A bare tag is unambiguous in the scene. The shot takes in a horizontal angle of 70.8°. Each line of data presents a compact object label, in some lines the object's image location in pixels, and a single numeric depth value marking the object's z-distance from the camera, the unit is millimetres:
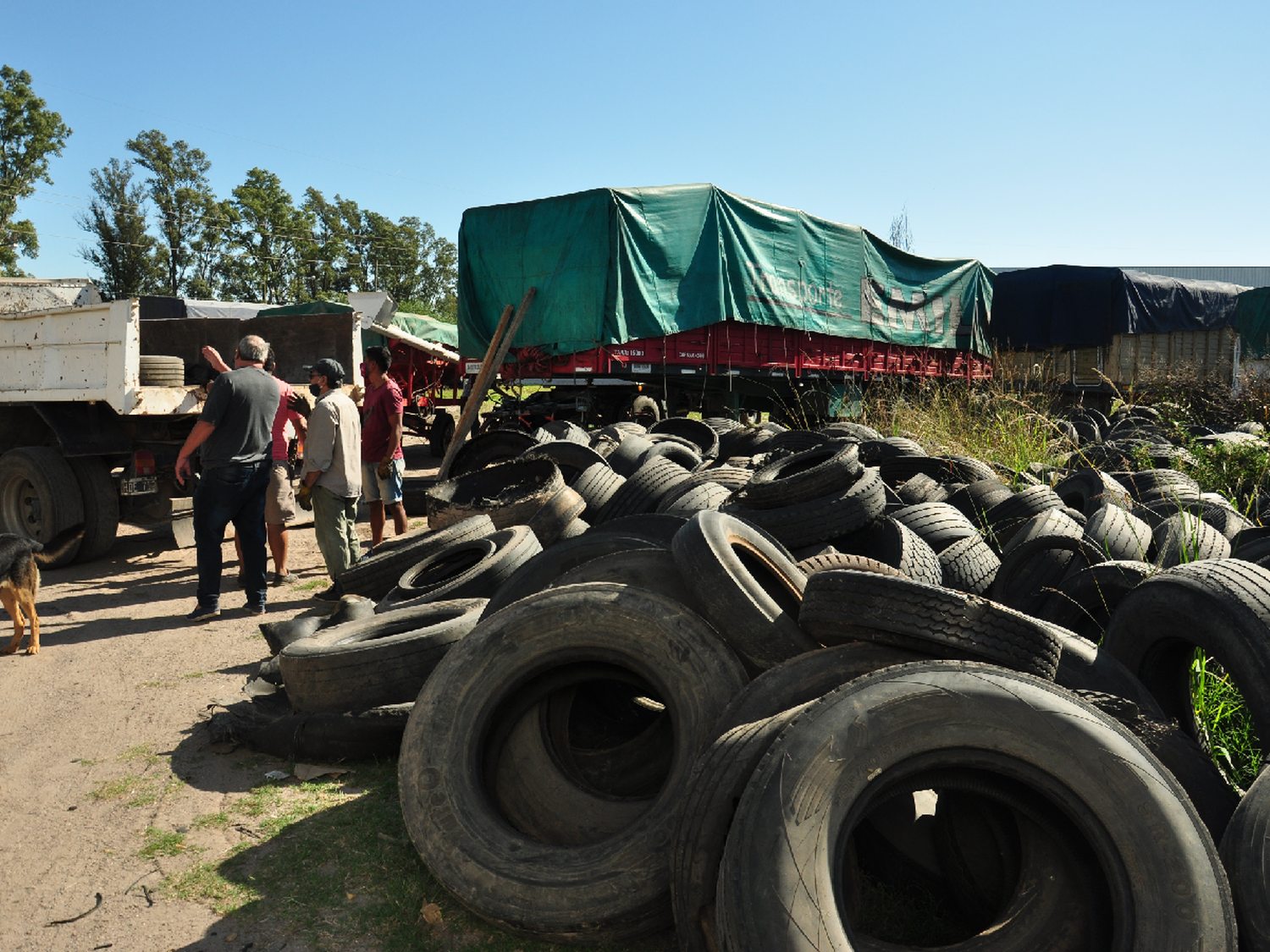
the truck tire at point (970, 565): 4918
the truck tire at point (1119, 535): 4926
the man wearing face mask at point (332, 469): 6711
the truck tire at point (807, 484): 5234
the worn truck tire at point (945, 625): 2590
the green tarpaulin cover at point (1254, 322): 20984
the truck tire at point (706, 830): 2225
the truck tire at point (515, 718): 2516
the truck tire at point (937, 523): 5500
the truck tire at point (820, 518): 5051
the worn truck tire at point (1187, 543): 4766
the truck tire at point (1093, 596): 3979
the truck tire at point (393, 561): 5684
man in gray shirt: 6379
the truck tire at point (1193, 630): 2828
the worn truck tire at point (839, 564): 3545
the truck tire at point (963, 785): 1983
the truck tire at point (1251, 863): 2086
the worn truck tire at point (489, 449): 9758
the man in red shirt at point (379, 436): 7836
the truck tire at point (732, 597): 3059
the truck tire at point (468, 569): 4969
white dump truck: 7480
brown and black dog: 5598
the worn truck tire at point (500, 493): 6246
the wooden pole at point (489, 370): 12109
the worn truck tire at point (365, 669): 3947
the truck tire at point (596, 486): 6570
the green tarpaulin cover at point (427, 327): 23473
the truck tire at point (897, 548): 4652
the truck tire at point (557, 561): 4328
